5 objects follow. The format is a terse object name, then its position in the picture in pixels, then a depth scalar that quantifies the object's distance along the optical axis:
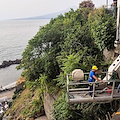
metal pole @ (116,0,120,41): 6.65
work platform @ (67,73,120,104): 5.93
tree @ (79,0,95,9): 22.98
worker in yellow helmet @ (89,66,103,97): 6.02
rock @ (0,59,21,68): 44.49
